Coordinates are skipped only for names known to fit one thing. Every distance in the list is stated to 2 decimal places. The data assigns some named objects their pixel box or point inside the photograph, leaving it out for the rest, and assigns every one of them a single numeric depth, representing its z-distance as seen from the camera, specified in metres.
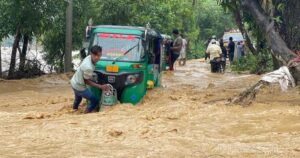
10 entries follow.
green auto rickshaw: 11.32
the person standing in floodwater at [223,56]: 23.24
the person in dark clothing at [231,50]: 29.94
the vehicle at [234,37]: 34.54
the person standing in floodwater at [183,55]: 25.63
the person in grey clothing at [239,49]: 30.03
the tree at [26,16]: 18.09
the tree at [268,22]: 12.68
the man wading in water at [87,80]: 10.43
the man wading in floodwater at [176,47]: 22.77
